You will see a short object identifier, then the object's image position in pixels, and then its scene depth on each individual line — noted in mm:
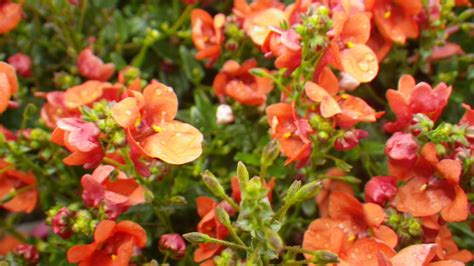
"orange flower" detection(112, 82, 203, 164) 233
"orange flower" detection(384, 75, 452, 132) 250
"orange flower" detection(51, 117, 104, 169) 232
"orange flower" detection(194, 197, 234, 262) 249
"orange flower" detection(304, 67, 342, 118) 244
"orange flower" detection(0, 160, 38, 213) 272
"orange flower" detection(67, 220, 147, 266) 244
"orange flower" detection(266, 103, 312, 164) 246
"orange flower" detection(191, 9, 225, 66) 282
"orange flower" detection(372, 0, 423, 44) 273
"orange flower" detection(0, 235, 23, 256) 309
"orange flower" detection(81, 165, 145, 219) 248
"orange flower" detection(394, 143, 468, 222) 240
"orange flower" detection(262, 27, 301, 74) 245
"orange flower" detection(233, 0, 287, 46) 270
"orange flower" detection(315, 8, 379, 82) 247
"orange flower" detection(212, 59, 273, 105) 272
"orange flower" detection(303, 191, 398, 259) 244
